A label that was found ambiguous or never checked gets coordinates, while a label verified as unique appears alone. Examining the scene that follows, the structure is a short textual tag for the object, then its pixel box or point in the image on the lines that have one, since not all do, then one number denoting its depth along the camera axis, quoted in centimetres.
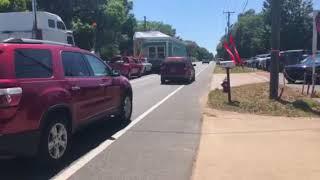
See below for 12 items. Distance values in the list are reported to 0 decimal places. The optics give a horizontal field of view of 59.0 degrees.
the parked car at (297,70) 1399
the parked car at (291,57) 2006
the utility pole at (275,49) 866
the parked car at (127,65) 1825
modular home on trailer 2240
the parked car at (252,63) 2953
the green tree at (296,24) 3368
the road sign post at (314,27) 878
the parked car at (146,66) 2088
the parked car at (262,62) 2576
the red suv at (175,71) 1585
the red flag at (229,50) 938
